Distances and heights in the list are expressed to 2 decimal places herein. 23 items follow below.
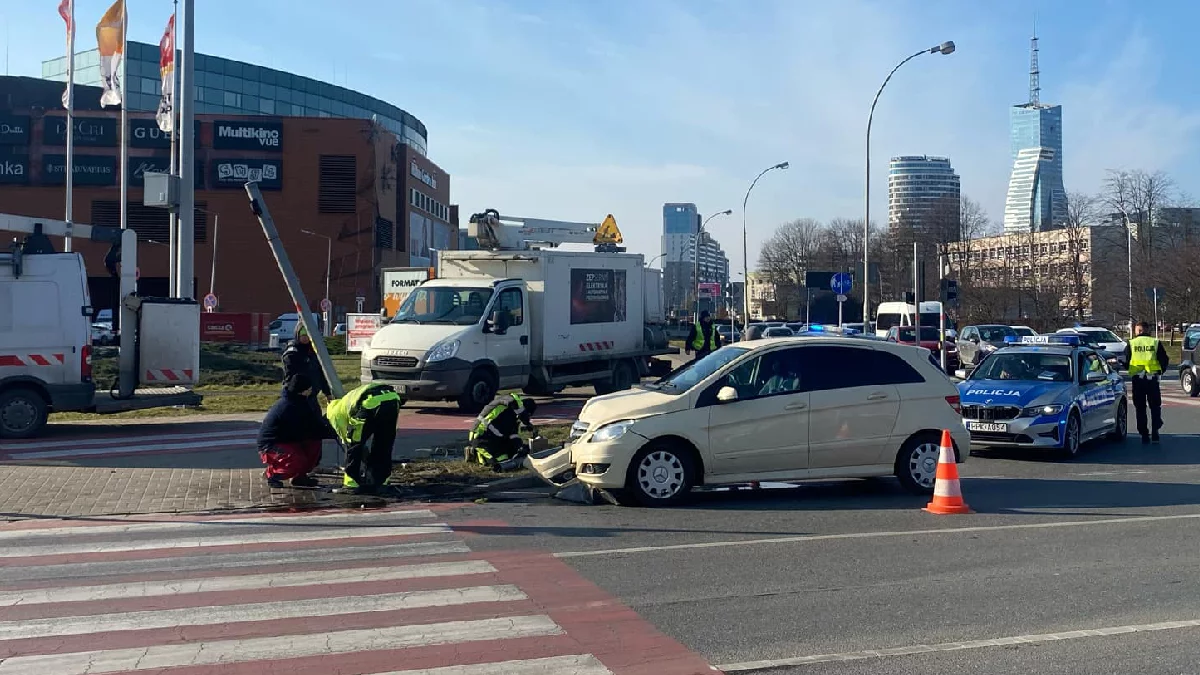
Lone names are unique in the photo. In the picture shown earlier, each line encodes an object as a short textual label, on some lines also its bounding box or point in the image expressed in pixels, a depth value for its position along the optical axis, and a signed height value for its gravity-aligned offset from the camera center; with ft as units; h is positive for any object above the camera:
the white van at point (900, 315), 158.51 +5.73
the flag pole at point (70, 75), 103.50 +28.74
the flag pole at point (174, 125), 74.65 +17.79
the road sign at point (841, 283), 114.73 +7.53
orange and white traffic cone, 32.81 -4.30
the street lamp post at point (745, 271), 174.97 +13.91
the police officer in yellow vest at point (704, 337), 78.33 +1.14
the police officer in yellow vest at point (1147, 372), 52.60 -1.00
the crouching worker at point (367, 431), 35.45 -2.71
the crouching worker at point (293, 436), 36.55 -2.93
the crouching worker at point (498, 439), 40.98 -3.40
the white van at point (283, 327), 154.72 +3.88
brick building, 211.41 +33.98
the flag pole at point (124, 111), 99.81 +25.58
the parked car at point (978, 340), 116.67 +1.38
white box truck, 60.18 +1.41
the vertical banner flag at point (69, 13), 103.19 +33.25
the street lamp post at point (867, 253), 109.91 +10.71
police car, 45.34 -2.08
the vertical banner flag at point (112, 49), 99.14 +28.78
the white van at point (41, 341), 48.73 +0.50
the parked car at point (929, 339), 114.01 +1.53
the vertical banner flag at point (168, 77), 84.48 +22.53
